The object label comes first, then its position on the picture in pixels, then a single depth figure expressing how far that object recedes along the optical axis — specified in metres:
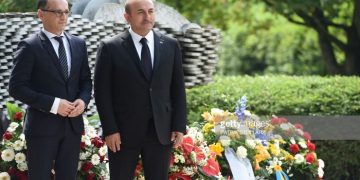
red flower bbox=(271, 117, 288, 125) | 13.75
